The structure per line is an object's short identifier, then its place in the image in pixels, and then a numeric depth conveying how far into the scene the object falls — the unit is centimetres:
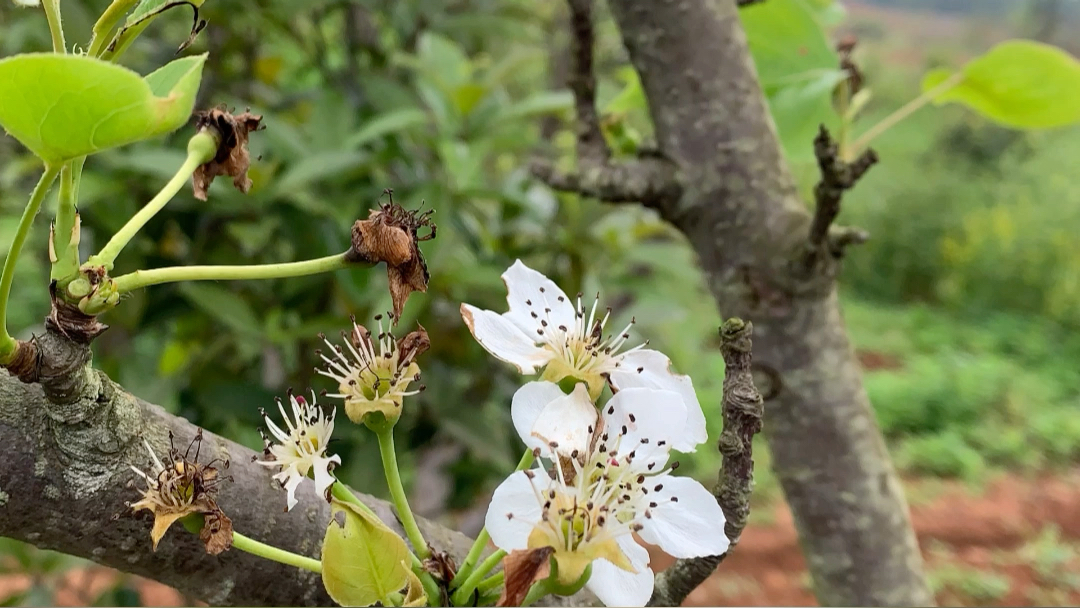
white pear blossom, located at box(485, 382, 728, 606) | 24
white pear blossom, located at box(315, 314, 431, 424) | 27
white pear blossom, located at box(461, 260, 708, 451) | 27
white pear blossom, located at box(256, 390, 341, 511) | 27
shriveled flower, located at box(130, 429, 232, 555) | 25
